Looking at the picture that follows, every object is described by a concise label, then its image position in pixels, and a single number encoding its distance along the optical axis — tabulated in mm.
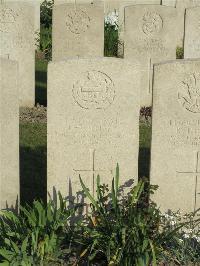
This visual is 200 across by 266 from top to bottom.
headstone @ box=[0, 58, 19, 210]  5443
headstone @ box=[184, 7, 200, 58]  9570
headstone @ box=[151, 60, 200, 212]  5445
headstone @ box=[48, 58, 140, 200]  5441
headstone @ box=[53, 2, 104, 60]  9766
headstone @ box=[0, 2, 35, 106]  9406
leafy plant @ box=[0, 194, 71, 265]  4891
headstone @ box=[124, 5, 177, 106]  9633
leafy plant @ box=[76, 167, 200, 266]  4898
